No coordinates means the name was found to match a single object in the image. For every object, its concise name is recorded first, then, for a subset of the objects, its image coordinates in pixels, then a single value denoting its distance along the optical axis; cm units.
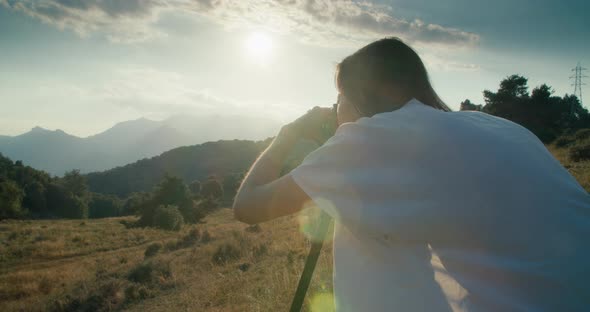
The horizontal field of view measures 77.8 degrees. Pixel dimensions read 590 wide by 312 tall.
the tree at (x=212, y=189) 6023
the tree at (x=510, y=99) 2862
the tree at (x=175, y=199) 4459
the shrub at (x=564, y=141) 1947
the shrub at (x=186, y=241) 1816
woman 88
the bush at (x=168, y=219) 3703
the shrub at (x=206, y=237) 1812
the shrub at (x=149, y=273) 991
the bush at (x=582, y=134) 1905
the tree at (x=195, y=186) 7538
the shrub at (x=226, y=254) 1080
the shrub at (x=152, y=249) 1759
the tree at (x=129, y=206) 6755
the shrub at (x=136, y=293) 856
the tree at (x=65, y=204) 6172
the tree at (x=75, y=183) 7124
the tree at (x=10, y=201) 4660
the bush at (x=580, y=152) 1452
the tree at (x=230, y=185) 6213
